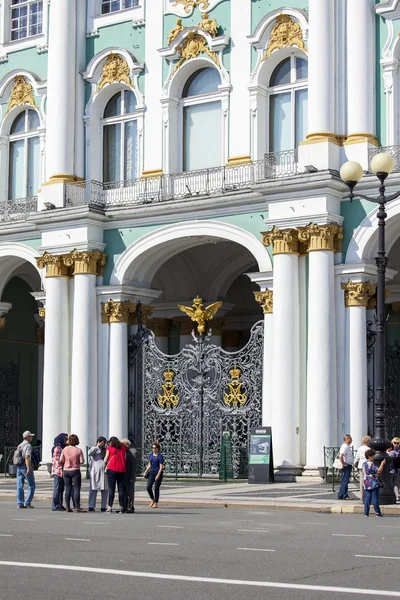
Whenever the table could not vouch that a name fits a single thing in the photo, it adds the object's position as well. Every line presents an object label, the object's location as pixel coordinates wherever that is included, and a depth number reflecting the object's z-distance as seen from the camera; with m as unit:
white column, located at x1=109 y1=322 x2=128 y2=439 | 35.97
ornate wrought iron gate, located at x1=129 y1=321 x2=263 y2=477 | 34.47
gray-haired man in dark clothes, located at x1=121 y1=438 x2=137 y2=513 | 24.03
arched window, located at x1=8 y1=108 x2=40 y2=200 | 40.18
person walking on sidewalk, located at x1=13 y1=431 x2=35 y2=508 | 25.52
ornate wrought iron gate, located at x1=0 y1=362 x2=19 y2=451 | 42.94
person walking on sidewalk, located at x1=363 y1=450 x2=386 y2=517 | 22.55
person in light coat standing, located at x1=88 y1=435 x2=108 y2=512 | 25.11
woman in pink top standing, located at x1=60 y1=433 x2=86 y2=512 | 24.58
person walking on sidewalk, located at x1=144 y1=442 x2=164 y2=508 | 25.34
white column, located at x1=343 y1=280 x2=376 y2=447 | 31.98
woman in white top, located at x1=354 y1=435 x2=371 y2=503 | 25.00
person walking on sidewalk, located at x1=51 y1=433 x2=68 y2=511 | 24.95
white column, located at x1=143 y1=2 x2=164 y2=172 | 36.69
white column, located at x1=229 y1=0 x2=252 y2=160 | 34.91
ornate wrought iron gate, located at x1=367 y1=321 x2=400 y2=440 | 34.59
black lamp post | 24.59
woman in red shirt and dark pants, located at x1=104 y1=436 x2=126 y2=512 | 24.00
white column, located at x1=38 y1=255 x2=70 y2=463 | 36.66
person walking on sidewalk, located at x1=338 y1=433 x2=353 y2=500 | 26.69
